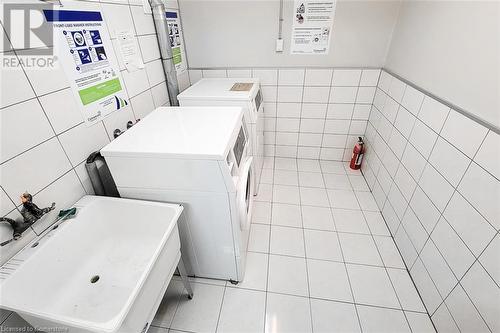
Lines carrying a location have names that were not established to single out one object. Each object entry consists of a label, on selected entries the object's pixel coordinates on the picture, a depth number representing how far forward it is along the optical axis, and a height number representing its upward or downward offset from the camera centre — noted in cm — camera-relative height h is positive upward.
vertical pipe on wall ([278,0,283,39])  203 +3
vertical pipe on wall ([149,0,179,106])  170 -12
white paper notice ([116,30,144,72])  145 -10
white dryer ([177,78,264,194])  183 -46
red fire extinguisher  253 -120
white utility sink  80 -86
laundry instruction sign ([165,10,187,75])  202 -6
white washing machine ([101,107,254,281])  108 -60
